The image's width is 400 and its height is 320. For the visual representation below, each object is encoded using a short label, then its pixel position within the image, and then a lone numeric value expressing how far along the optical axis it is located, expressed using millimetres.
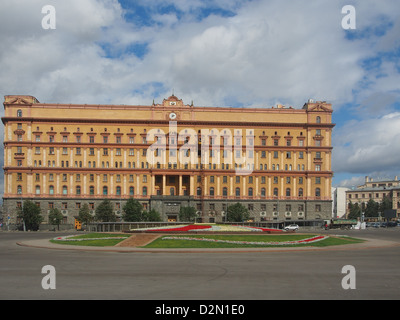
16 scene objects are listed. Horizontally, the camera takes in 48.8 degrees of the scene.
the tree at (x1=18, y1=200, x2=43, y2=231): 94000
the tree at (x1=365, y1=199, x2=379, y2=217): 166125
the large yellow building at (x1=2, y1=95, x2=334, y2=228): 102625
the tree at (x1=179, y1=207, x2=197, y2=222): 97000
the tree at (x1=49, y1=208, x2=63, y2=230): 96875
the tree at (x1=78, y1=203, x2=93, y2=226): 97312
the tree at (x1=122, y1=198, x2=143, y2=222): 92000
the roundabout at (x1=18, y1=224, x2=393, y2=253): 37625
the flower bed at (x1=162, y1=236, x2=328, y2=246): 40219
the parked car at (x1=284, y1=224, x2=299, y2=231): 88500
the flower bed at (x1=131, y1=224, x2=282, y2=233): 49594
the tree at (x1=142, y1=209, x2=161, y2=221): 90938
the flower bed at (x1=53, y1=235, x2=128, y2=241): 44344
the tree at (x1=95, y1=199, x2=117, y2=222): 95812
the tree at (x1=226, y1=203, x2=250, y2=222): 98925
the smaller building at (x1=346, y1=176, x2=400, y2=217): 179375
